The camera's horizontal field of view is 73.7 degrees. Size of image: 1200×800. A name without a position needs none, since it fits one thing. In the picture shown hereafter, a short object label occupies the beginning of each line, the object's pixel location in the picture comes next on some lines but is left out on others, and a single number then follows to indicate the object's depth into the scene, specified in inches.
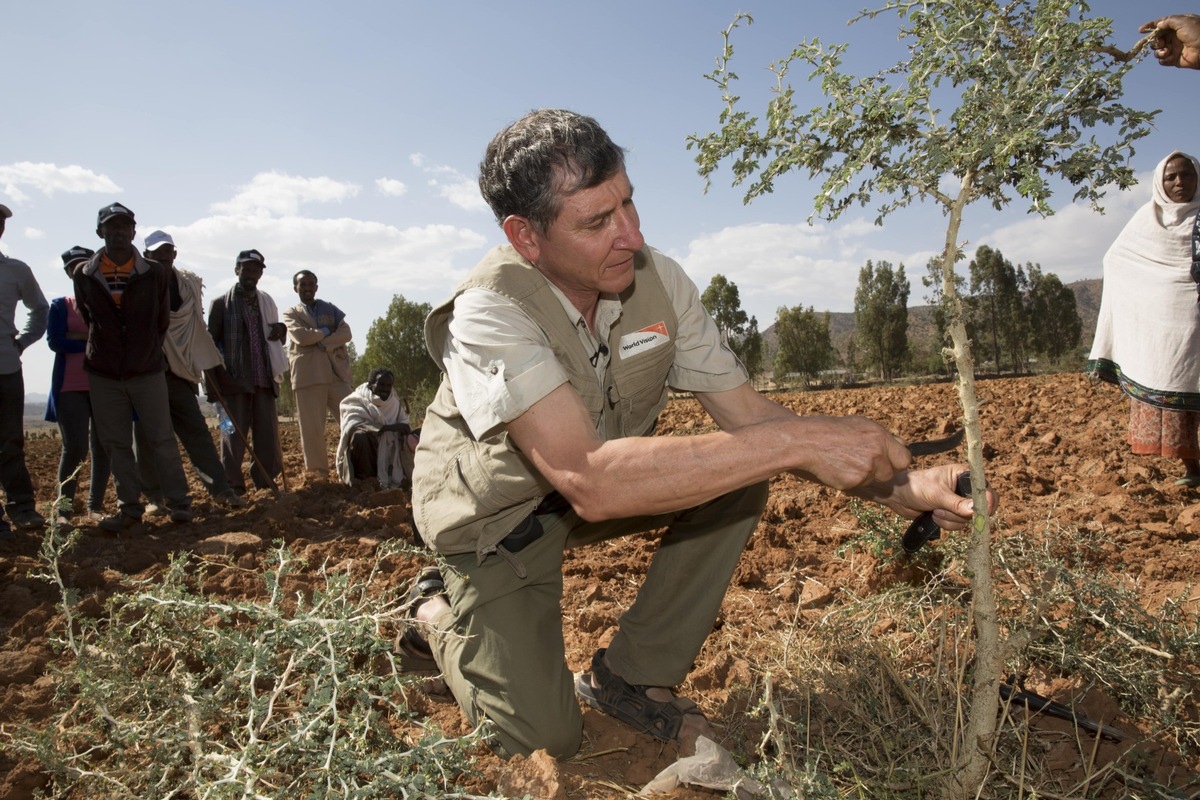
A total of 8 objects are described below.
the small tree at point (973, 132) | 57.7
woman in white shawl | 169.6
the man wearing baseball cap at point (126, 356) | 180.7
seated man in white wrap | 242.5
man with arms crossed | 257.9
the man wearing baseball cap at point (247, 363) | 233.0
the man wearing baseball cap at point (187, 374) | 208.5
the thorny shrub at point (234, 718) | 61.2
